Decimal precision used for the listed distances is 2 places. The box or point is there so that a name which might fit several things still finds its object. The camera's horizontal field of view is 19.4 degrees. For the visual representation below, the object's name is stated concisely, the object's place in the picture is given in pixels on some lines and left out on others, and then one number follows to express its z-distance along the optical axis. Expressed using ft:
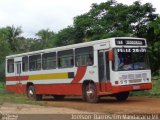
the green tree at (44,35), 242.60
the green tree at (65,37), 121.39
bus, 65.72
